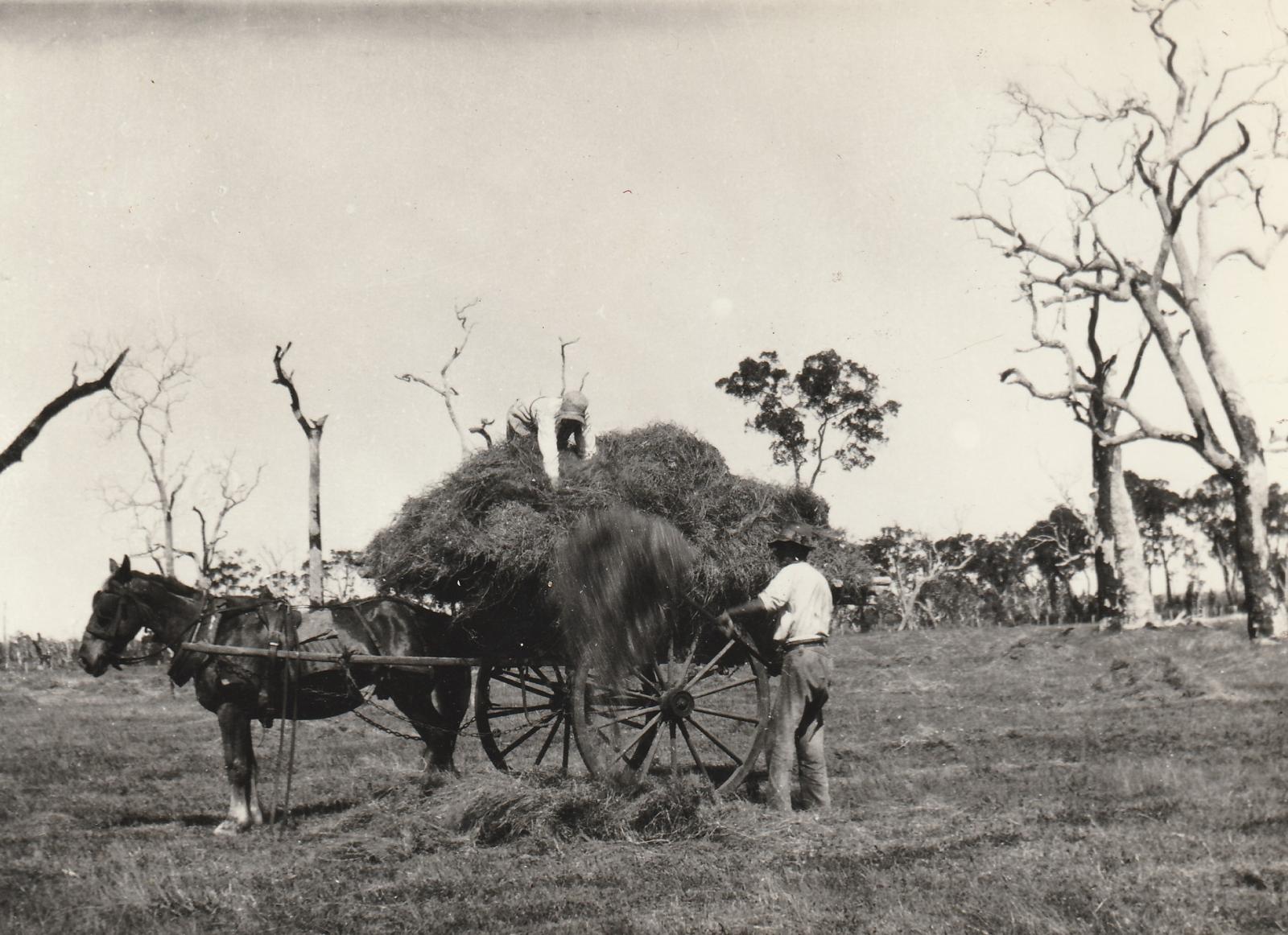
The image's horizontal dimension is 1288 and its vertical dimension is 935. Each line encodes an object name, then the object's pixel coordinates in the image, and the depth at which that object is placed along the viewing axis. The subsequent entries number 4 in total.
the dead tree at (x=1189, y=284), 20.67
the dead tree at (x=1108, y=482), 24.31
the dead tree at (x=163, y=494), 38.28
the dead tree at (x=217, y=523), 43.78
